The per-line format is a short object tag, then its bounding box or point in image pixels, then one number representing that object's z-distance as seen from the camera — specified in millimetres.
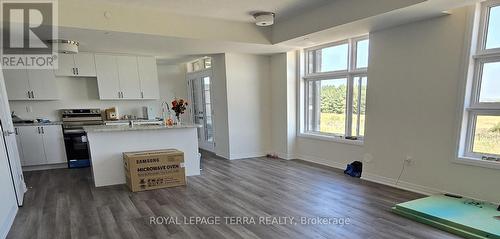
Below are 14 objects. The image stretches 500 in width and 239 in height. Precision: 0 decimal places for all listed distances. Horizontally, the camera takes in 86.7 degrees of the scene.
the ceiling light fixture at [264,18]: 4004
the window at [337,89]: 4602
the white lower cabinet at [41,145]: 4863
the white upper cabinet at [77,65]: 5250
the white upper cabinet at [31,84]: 4902
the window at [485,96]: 3021
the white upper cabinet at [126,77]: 5617
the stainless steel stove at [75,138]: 5180
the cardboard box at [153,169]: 3777
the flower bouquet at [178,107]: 4375
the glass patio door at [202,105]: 6645
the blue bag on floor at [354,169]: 4383
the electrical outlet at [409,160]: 3721
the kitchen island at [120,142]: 3998
